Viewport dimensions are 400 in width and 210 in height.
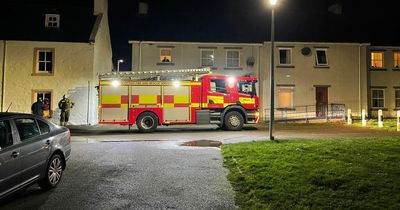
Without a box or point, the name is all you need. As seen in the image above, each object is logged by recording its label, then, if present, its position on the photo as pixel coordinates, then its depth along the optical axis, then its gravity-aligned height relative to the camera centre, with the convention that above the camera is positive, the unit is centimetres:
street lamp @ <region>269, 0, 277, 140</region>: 1346 +116
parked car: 553 -73
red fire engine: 1792 +62
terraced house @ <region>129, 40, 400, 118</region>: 2684 +350
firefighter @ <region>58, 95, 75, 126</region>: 2059 +7
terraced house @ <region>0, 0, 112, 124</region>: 2242 +276
